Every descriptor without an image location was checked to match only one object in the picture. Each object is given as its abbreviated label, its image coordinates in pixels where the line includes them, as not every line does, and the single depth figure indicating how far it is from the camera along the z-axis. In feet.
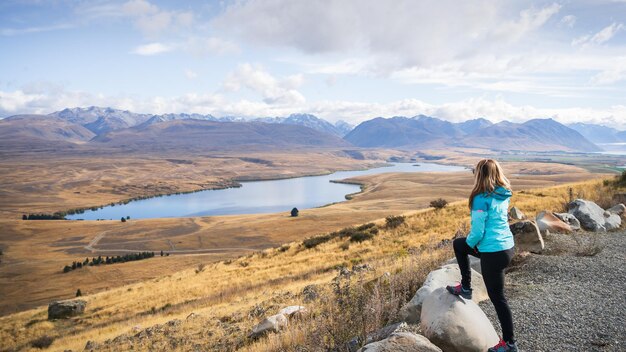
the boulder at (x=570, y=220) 43.86
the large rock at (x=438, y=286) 21.98
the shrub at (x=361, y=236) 92.37
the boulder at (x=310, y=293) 39.05
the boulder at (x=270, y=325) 29.71
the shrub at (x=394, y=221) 96.99
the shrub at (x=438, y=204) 104.73
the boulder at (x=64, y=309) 83.51
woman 17.29
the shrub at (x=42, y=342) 62.22
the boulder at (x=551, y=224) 40.93
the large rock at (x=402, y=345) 15.23
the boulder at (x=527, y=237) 33.81
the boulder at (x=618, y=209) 50.52
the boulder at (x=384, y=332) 18.87
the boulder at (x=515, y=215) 52.47
